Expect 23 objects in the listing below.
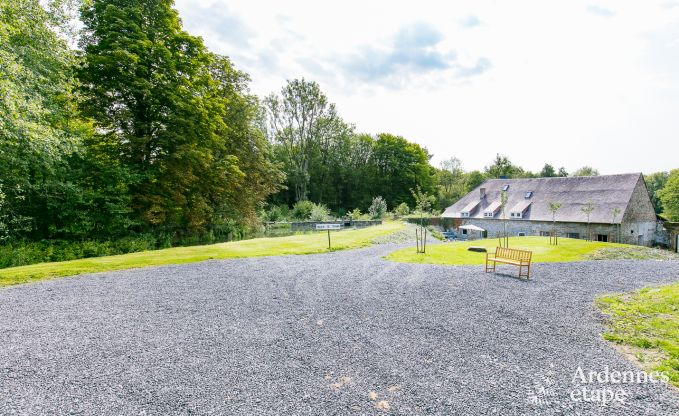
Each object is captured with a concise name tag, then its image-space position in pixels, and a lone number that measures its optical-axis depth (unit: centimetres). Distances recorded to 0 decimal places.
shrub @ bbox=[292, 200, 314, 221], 3907
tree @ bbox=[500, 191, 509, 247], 2497
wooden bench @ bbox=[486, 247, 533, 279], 1159
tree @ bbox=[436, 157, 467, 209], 6034
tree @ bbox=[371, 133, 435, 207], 5788
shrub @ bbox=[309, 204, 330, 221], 3569
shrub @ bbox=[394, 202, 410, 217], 4502
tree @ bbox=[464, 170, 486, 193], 6006
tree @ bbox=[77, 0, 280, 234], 1761
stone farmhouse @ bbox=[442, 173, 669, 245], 3080
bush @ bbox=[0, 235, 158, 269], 1422
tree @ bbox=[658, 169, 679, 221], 5209
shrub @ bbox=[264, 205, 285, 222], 3682
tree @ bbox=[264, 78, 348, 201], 4706
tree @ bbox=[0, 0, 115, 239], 1141
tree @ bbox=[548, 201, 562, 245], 2424
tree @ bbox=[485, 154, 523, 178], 6538
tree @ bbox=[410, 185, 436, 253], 1985
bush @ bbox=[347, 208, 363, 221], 3936
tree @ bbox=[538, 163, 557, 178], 6282
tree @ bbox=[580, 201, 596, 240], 2945
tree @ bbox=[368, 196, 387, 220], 4269
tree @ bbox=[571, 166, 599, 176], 8575
